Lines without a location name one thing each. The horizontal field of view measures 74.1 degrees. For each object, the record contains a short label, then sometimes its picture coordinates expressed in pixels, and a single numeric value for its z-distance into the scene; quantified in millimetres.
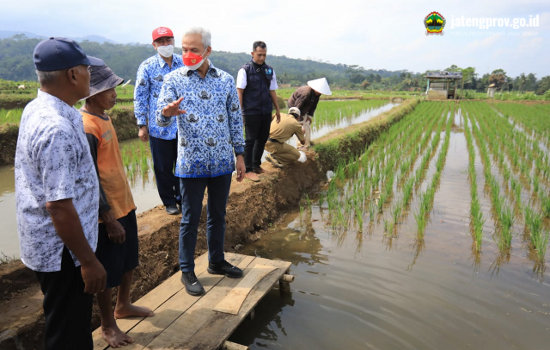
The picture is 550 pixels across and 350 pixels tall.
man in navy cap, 1117
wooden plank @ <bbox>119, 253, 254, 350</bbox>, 1823
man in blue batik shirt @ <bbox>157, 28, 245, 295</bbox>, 2074
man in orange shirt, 1636
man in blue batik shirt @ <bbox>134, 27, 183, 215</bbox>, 2971
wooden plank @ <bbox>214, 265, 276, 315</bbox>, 2096
